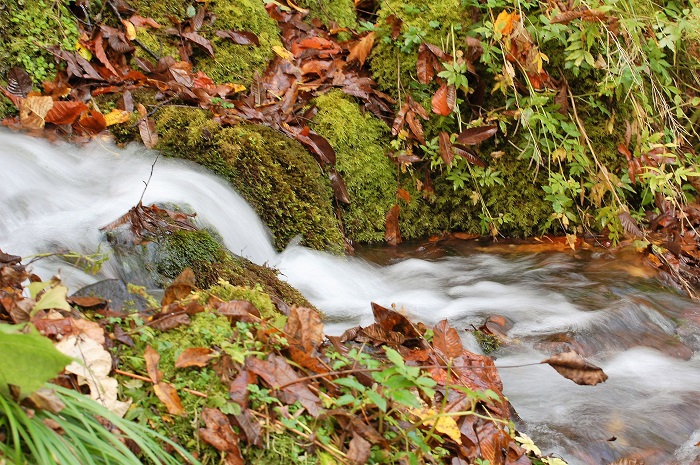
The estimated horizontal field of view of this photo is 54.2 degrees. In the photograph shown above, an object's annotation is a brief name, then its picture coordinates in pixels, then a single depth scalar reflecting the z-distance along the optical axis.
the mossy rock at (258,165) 3.93
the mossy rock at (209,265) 2.97
